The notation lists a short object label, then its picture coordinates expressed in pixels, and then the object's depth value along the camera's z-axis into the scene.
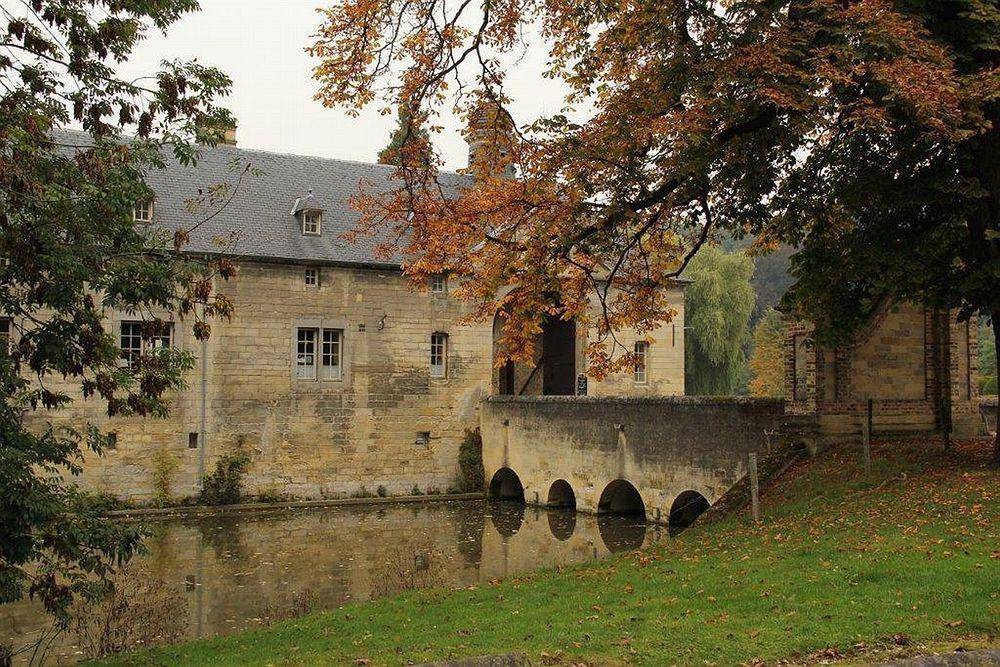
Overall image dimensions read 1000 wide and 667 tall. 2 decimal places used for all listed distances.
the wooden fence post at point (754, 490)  12.45
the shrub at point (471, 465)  26.80
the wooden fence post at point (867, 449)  13.03
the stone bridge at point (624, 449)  17.00
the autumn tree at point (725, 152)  10.44
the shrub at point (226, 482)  23.84
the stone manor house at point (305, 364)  23.83
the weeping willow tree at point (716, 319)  38.84
